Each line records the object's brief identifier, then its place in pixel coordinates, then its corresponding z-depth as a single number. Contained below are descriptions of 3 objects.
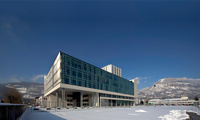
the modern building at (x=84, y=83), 67.44
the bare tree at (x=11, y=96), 76.81
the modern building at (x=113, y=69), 166.34
